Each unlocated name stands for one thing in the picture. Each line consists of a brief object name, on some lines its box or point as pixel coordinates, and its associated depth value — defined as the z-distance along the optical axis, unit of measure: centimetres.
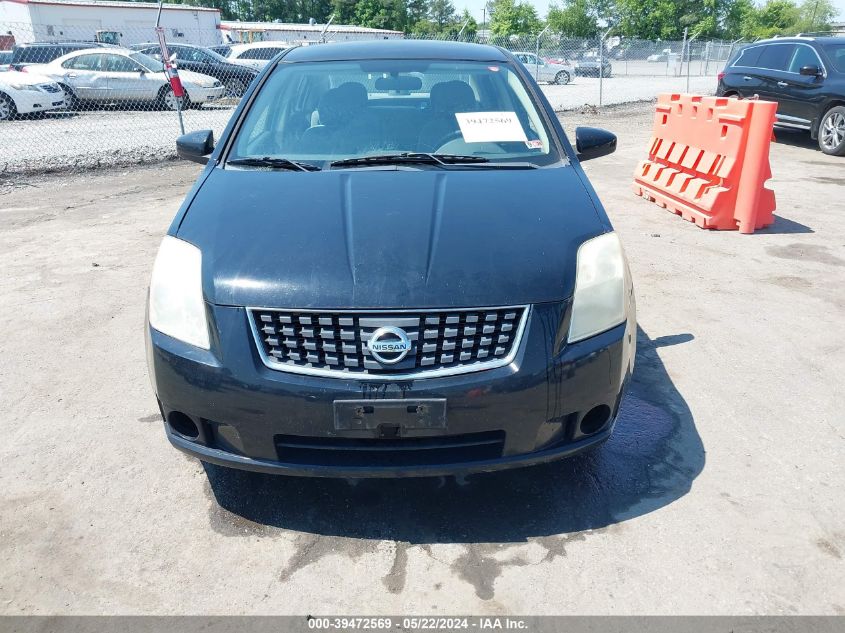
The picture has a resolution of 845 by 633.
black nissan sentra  229
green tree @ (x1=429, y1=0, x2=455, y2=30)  9419
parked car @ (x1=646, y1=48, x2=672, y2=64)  2839
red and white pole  998
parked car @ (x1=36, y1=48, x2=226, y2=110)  1606
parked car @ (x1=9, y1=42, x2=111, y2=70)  1803
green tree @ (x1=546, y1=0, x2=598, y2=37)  7019
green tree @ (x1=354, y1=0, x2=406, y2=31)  7481
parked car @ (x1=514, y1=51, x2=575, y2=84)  2788
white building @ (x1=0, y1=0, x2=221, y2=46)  3391
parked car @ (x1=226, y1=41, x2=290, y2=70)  2304
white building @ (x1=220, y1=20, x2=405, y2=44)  4391
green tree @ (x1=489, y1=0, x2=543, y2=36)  6781
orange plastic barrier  640
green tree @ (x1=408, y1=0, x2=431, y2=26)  8444
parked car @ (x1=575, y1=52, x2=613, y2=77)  2738
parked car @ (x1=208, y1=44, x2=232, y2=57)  2541
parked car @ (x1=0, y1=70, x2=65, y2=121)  1427
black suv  1114
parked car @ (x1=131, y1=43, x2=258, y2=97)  1927
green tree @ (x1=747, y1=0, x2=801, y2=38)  7450
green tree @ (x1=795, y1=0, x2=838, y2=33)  7712
